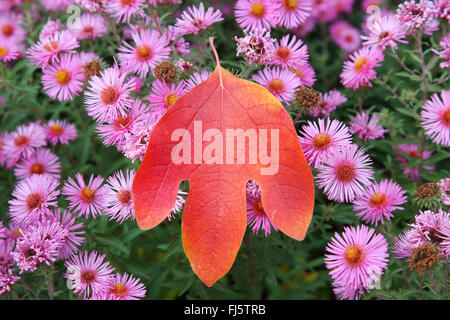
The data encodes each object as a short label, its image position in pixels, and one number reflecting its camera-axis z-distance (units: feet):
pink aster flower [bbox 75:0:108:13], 1.66
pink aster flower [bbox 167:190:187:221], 1.47
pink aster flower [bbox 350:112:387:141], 1.69
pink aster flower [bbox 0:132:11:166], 1.80
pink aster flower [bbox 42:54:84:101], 1.66
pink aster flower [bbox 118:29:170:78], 1.60
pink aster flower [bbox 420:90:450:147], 1.60
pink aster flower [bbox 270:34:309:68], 1.61
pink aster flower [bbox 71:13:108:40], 1.74
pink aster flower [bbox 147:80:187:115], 1.53
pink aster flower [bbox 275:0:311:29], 1.66
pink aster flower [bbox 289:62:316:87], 1.63
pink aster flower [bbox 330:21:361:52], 2.13
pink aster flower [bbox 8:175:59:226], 1.57
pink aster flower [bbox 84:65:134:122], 1.52
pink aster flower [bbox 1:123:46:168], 1.77
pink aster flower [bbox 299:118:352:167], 1.50
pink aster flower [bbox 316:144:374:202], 1.52
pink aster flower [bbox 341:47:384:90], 1.67
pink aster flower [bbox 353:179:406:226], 1.57
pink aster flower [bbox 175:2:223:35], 1.60
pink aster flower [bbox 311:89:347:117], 1.68
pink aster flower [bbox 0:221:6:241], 1.55
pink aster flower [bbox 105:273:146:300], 1.51
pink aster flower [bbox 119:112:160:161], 1.47
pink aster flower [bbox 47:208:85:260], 1.56
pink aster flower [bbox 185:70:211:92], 1.53
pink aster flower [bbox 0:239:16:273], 1.53
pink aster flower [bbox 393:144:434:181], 1.77
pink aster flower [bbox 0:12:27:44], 2.00
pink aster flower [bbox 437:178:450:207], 1.51
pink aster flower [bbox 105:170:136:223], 1.52
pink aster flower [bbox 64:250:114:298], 1.51
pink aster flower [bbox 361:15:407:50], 1.65
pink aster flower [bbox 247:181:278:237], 1.50
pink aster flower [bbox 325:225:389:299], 1.47
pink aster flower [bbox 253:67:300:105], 1.56
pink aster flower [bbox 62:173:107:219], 1.58
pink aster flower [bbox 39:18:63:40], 1.74
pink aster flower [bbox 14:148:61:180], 1.75
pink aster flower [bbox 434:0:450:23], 1.60
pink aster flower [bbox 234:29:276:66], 1.53
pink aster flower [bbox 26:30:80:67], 1.67
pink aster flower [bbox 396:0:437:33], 1.60
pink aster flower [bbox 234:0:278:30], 1.63
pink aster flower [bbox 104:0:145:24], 1.66
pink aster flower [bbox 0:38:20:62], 1.76
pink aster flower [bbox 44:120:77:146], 1.80
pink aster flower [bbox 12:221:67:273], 1.50
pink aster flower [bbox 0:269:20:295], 1.50
